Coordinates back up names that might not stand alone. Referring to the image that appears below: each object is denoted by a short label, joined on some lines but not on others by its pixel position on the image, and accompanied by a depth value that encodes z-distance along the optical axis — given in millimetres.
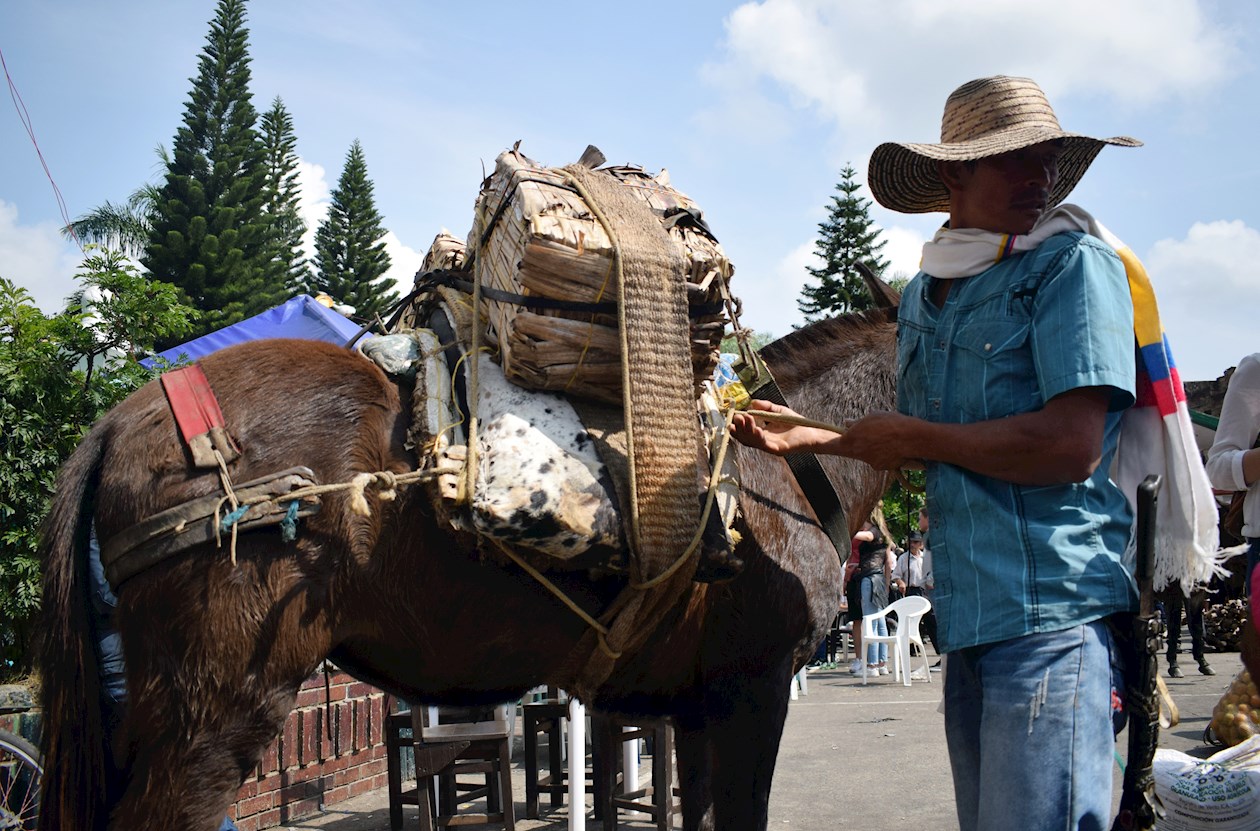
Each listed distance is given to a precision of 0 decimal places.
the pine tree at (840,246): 43344
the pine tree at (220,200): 33625
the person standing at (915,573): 14694
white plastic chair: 12406
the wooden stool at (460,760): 5199
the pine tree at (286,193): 42000
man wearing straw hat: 1831
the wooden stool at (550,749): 5992
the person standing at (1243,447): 4051
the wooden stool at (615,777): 5375
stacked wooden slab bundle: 2646
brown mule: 2498
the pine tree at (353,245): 42625
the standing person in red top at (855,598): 13312
